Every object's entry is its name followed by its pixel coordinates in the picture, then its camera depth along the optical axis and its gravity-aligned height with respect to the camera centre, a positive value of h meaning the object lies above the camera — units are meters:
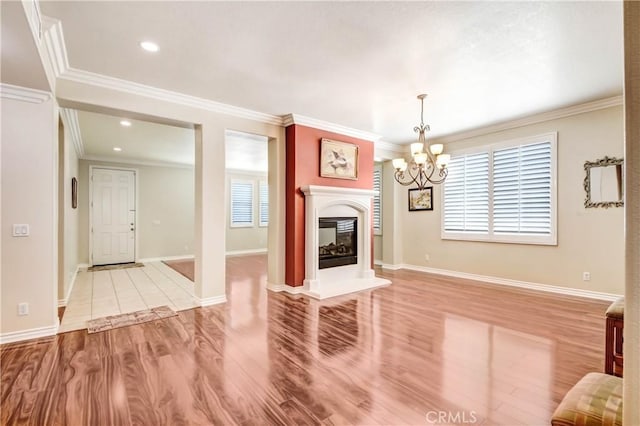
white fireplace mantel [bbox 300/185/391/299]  4.92 -0.53
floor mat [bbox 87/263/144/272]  6.91 -1.29
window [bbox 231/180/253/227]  9.50 +0.33
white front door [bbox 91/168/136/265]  7.37 -0.06
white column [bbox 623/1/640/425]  0.65 +0.00
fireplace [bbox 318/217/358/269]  5.28 -0.54
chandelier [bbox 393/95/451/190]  3.78 +0.75
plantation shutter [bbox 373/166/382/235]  7.39 +0.23
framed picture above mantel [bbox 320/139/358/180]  5.25 +0.98
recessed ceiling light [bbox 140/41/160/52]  2.78 +1.60
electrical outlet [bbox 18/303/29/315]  3.02 -0.97
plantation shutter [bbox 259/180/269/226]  10.05 +0.37
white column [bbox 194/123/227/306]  4.19 -0.03
